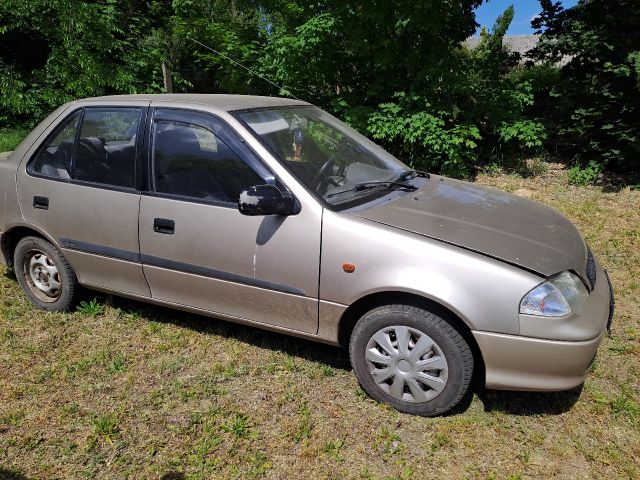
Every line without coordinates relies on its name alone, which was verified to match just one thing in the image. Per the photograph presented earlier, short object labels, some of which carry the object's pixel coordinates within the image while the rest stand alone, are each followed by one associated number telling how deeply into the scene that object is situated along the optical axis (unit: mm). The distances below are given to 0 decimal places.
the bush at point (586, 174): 7469
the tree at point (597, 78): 7031
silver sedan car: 2582
